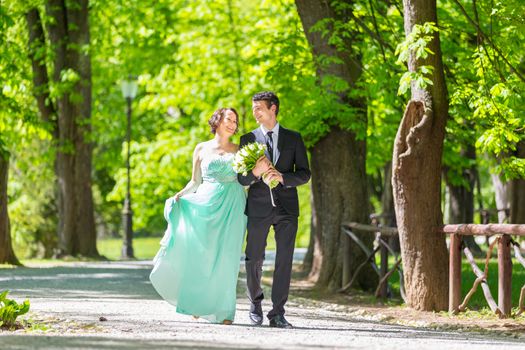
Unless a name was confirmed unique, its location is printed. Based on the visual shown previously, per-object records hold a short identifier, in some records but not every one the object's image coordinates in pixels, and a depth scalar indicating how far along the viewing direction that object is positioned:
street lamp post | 31.80
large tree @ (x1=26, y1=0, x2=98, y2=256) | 27.36
